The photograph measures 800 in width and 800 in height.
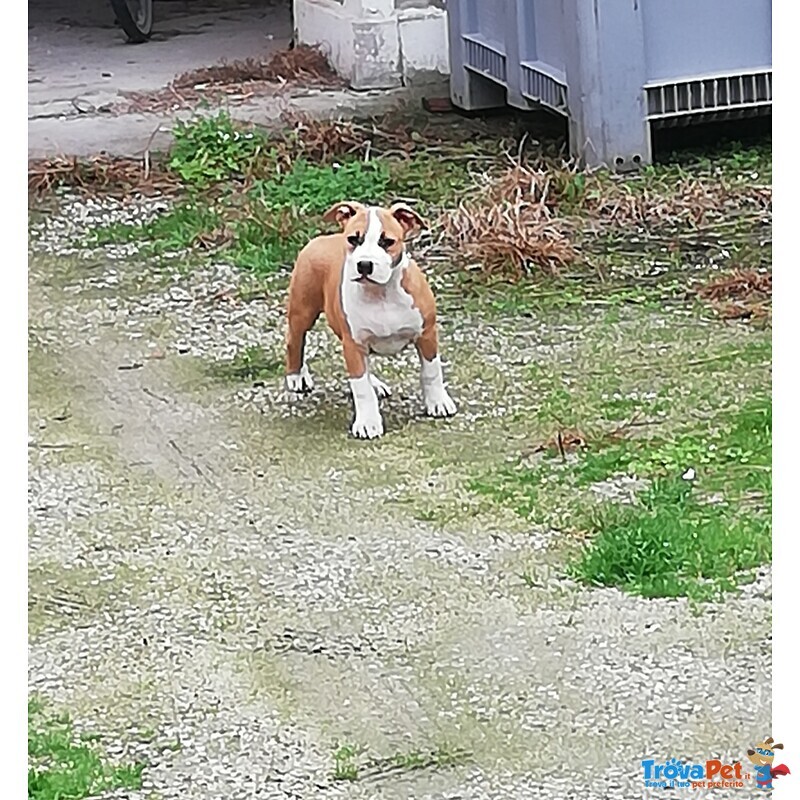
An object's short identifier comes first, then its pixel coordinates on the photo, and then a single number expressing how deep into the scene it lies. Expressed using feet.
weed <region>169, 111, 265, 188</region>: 22.43
